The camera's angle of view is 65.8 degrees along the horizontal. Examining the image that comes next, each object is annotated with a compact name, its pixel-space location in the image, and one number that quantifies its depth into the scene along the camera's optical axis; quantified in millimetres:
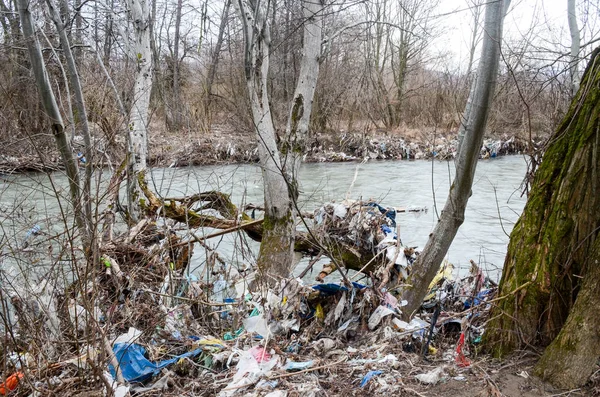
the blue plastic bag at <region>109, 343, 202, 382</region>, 2932
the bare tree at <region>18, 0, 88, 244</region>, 3994
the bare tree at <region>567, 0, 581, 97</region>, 8723
